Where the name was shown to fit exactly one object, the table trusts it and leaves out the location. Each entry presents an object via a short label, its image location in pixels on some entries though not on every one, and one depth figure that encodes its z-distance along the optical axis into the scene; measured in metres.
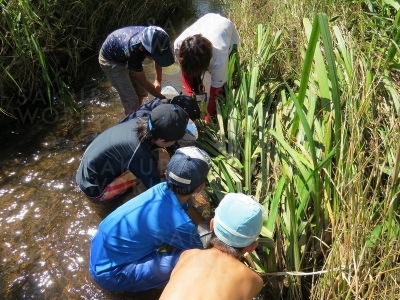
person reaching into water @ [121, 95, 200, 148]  2.76
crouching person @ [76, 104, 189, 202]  2.30
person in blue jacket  1.99
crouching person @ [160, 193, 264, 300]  1.56
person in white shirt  2.84
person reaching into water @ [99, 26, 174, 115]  2.88
